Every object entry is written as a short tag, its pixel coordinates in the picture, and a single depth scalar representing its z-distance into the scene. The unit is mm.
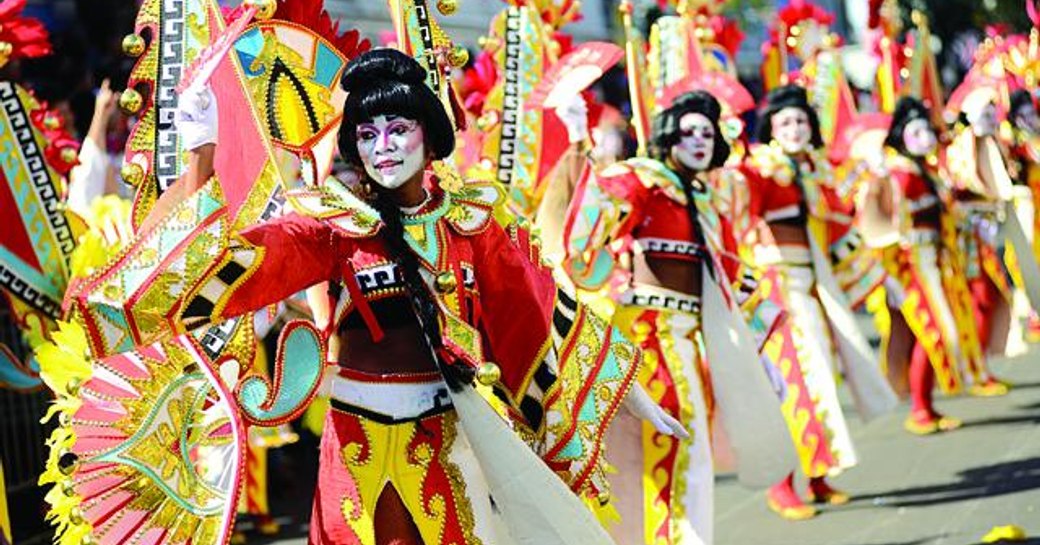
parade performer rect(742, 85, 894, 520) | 15469
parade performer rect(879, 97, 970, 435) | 18859
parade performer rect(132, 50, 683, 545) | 7754
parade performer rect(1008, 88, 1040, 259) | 23219
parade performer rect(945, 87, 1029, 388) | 21031
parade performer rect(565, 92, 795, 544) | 11797
